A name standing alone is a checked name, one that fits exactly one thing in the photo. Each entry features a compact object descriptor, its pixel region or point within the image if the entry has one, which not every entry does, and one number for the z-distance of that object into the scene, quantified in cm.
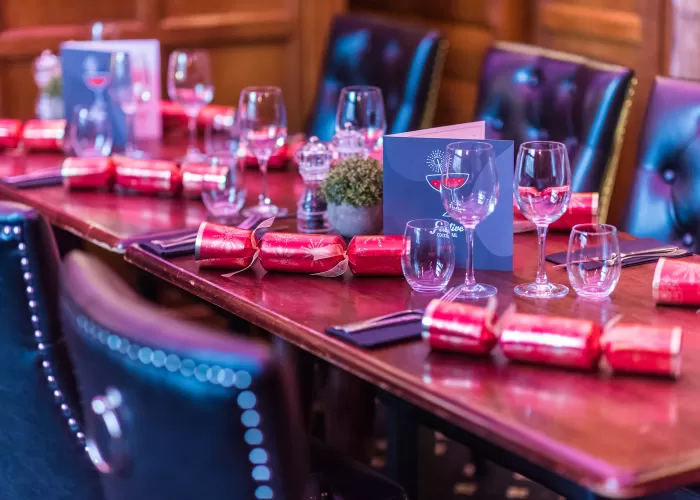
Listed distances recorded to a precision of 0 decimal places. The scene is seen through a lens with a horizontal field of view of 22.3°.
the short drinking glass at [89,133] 310
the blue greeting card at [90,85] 319
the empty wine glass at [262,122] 275
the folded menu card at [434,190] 234
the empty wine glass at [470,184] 224
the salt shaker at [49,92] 339
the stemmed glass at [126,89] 316
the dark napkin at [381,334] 209
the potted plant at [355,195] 249
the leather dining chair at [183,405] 172
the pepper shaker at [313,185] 257
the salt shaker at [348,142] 272
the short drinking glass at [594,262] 220
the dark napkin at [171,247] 247
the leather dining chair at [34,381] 220
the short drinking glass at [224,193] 267
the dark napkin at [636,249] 239
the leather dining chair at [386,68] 333
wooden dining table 183
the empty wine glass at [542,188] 225
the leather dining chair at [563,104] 289
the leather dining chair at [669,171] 267
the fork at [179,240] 249
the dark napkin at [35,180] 293
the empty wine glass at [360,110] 273
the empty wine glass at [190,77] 320
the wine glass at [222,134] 309
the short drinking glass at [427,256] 223
